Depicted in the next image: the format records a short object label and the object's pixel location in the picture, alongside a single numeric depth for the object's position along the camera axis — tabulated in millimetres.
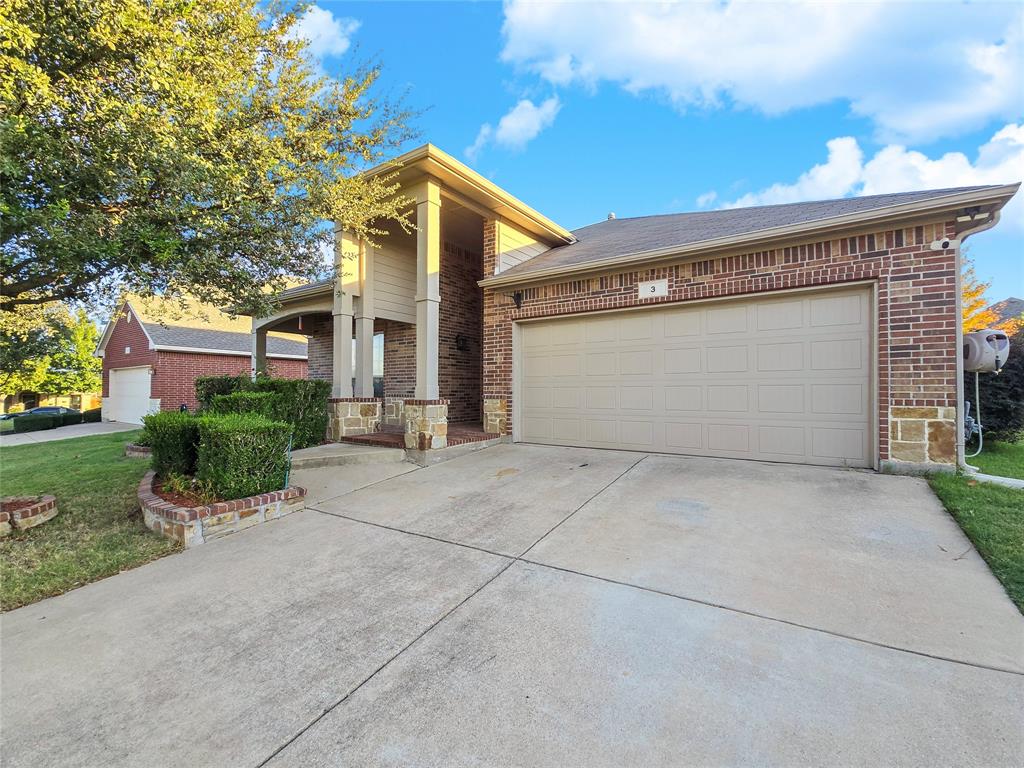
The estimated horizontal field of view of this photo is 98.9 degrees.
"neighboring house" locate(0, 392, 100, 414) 25031
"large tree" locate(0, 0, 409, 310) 3436
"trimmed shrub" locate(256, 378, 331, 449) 7215
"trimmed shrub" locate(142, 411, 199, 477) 4993
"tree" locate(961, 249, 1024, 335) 11047
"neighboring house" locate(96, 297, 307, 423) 16109
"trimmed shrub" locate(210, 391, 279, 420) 6434
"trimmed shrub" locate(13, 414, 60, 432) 16797
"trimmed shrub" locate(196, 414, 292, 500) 4258
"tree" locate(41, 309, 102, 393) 23219
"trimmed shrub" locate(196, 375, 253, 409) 8629
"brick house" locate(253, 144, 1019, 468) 5066
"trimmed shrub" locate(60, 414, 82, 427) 18484
